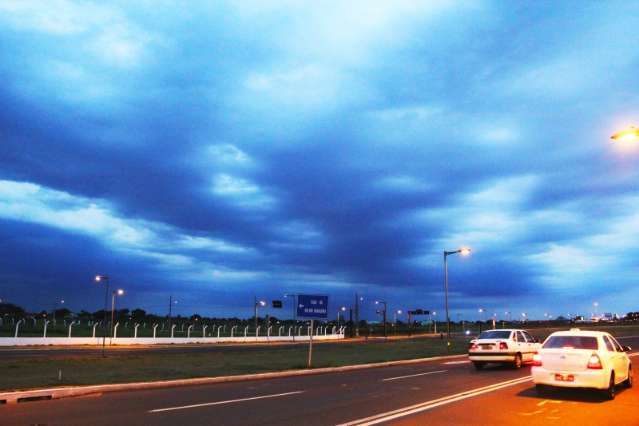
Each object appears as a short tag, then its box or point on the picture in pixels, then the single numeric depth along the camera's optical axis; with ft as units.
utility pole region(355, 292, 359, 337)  336.68
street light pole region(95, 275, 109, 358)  131.00
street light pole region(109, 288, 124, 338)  132.58
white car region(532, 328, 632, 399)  43.01
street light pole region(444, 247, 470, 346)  129.59
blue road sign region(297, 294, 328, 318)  85.97
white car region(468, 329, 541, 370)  75.77
